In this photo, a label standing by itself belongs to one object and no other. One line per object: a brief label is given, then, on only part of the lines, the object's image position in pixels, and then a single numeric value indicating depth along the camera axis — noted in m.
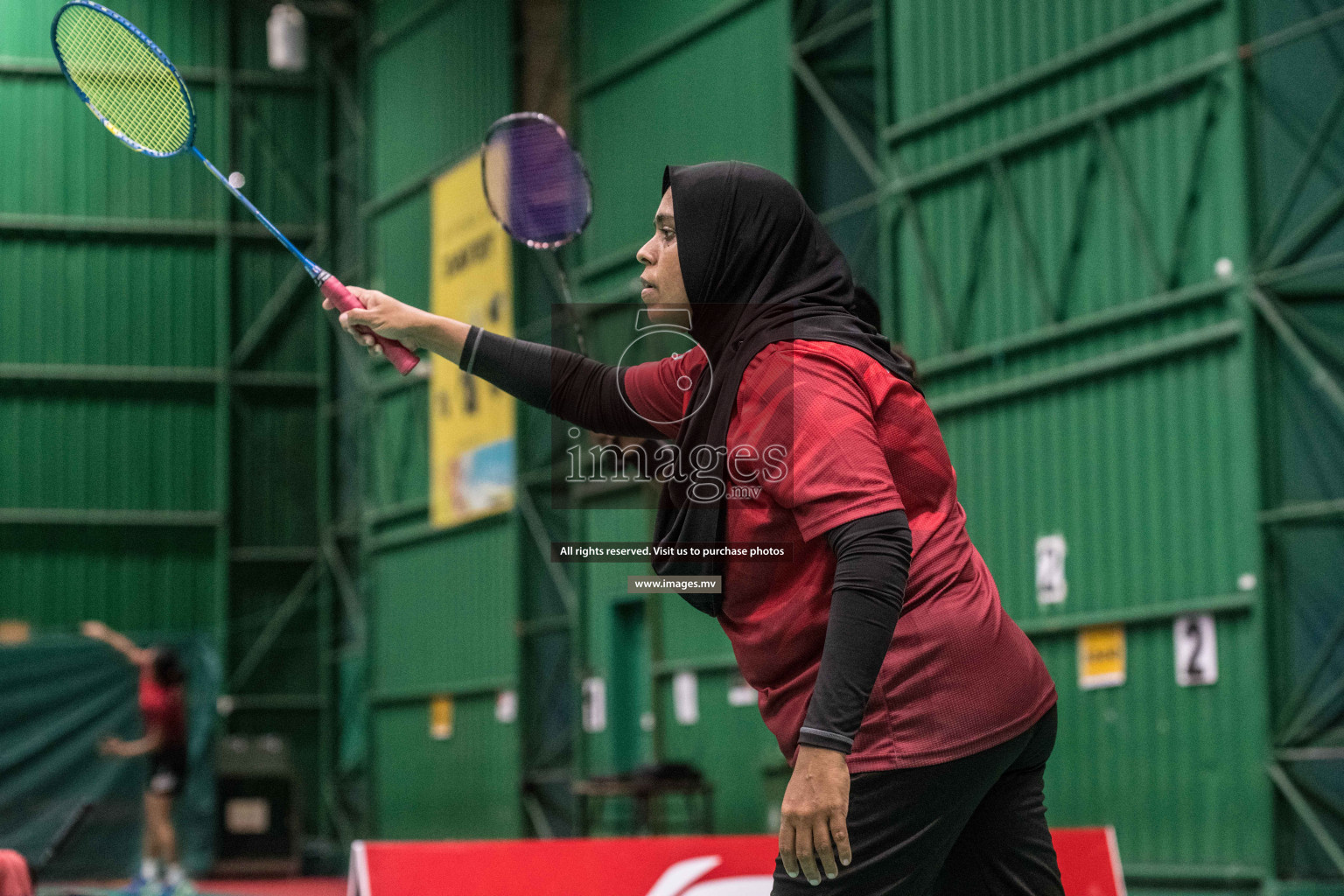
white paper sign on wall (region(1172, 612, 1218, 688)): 8.77
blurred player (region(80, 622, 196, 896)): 12.74
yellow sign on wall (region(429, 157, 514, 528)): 15.84
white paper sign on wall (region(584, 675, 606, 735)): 13.94
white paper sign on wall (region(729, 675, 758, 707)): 11.95
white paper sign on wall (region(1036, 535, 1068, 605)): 9.81
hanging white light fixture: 17.42
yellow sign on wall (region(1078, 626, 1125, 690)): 9.33
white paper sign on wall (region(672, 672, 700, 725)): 12.69
